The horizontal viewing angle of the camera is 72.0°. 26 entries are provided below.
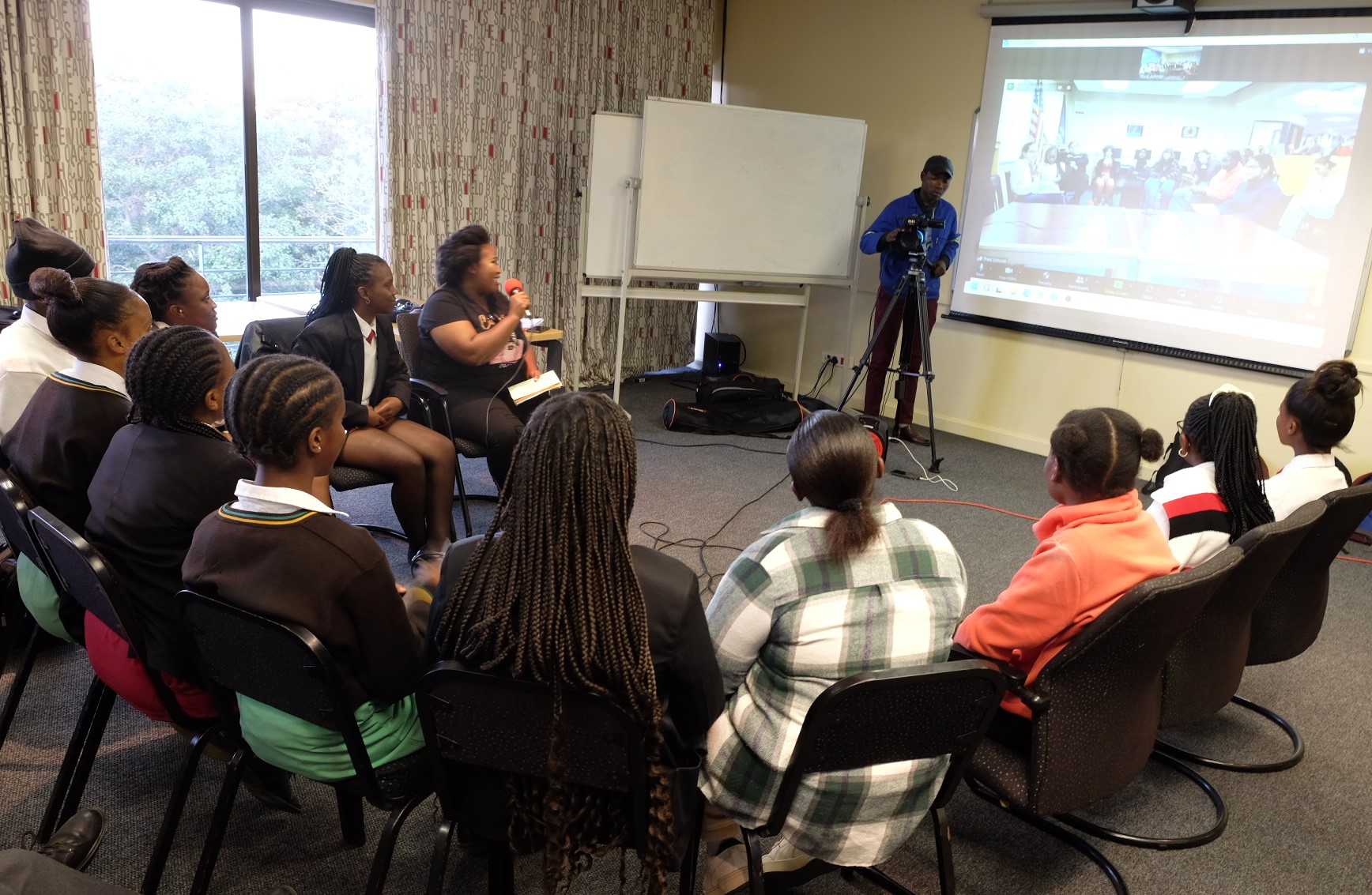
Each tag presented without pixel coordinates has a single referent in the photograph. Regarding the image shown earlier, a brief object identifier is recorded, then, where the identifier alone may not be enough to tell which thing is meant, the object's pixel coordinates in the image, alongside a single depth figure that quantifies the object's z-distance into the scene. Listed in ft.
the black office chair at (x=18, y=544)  5.52
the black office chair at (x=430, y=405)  10.36
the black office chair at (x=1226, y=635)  5.64
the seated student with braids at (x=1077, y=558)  5.29
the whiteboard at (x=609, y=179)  15.25
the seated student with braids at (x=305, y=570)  4.38
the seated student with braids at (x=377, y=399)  9.34
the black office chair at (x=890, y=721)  4.10
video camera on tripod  14.21
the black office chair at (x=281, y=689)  4.22
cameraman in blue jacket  15.12
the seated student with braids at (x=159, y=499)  5.21
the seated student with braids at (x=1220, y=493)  7.02
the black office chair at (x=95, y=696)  4.76
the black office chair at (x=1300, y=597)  6.63
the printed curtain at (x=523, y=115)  14.80
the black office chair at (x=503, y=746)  3.91
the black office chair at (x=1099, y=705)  4.75
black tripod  14.15
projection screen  13.14
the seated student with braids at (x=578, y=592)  3.89
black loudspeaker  19.16
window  12.73
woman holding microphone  10.31
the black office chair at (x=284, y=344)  9.14
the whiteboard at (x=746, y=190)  15.56
